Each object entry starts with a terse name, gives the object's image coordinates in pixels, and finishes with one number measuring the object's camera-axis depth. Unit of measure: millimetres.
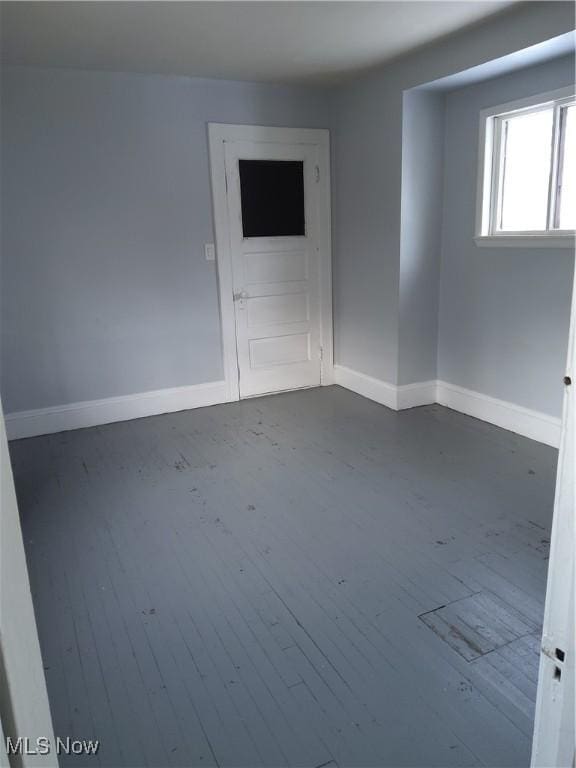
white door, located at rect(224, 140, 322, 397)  4281
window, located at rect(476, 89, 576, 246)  3111
